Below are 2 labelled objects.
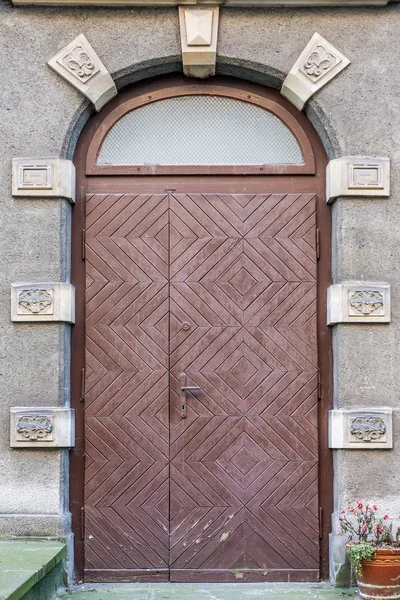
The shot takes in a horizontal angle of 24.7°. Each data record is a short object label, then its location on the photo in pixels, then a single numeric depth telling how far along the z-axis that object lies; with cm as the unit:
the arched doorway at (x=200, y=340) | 645
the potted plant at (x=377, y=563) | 564
